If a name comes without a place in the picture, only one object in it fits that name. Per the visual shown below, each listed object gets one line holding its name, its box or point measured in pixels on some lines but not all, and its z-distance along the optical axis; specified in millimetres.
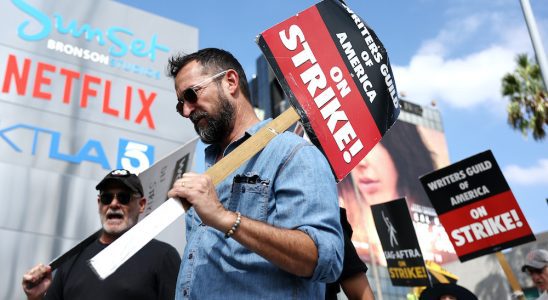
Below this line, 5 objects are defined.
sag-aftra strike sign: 7227
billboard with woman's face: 52188
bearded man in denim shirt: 1608
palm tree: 18516
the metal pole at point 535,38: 8258
